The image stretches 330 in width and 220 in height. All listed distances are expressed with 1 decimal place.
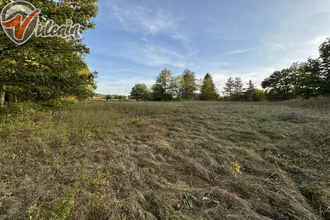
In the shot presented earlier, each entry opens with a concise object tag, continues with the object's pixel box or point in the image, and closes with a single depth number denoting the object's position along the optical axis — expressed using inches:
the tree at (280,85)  1322.1
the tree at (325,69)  666.2
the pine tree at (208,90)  1375.5
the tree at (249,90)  1621.7
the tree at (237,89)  1682.8
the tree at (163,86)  1280.8
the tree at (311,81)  700.5
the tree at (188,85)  1333.9
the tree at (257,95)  1562.5
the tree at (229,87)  1794.3
